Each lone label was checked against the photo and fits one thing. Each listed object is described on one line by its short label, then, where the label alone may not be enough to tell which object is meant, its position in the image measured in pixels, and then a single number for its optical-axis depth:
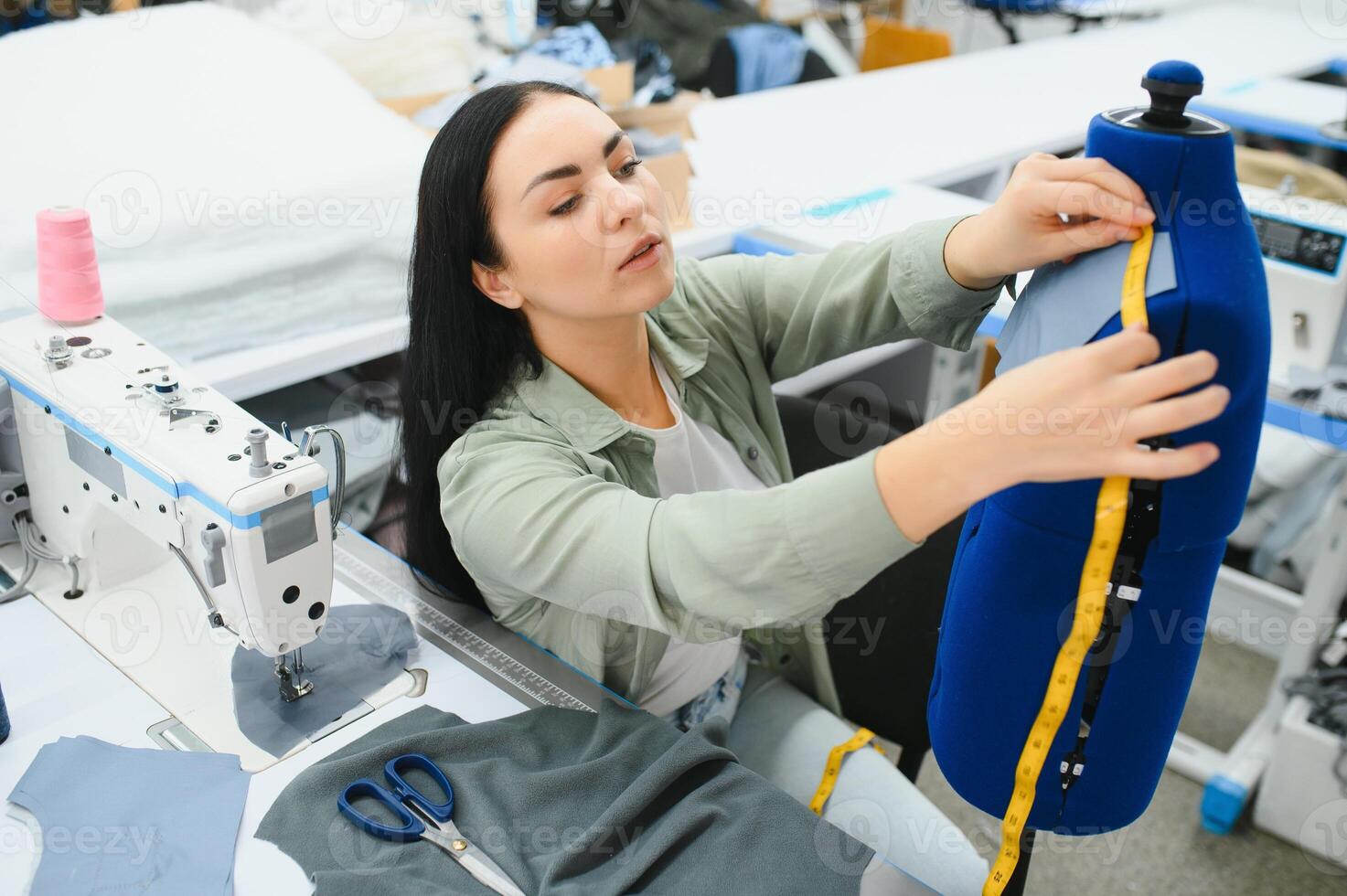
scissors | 0.91
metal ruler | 1.15
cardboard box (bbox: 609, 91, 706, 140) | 2.21
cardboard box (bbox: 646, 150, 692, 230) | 2.10
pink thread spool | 1.24
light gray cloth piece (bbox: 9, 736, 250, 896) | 0.91
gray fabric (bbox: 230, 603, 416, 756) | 1.10
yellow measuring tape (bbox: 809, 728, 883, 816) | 1.31
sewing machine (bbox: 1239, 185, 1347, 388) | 1.74
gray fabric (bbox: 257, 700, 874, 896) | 0.91
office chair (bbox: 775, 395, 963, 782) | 1.52
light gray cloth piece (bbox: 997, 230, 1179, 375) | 0.84
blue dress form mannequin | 0.84
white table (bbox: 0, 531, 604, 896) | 0.97
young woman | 0.79
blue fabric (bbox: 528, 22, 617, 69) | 2.50
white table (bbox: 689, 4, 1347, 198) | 2.40
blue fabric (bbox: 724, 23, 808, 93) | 4.15
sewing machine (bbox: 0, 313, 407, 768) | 1.02
